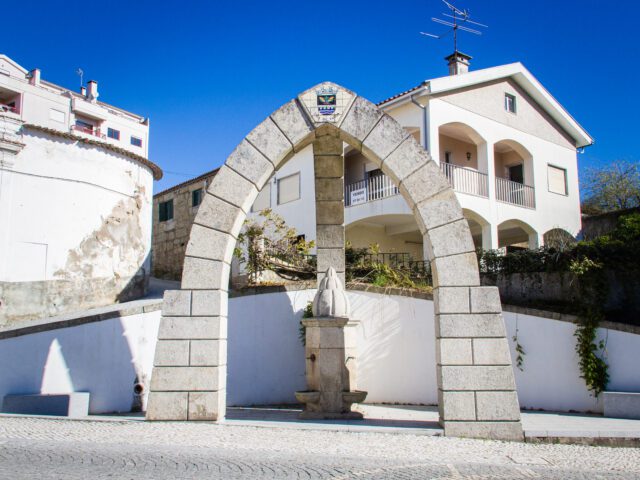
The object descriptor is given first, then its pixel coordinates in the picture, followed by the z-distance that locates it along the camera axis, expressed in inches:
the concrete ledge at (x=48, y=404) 312.3
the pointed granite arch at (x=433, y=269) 244.7
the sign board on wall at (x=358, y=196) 711.1
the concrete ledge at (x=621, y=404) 313.3
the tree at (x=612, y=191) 911.7
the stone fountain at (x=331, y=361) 319.0
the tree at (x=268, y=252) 481.1
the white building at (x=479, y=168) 662.5
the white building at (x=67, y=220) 488.1
